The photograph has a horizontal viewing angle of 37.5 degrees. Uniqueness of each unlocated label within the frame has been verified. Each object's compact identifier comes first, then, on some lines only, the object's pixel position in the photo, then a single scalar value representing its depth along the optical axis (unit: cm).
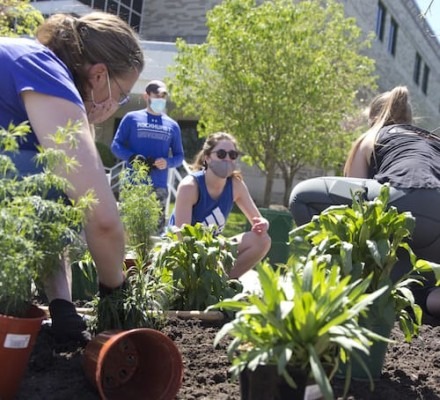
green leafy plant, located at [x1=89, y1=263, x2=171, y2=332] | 246
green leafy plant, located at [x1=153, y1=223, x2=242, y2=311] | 328
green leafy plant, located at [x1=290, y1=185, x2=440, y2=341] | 239
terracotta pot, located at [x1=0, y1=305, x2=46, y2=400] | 182
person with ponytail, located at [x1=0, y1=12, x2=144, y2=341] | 214
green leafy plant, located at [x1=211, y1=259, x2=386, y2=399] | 166
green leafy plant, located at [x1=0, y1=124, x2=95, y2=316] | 168
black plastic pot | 175
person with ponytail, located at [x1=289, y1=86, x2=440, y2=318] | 365
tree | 1384
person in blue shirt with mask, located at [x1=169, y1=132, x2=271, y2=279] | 452
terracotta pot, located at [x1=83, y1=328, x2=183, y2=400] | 207
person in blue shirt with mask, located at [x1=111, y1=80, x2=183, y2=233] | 598
